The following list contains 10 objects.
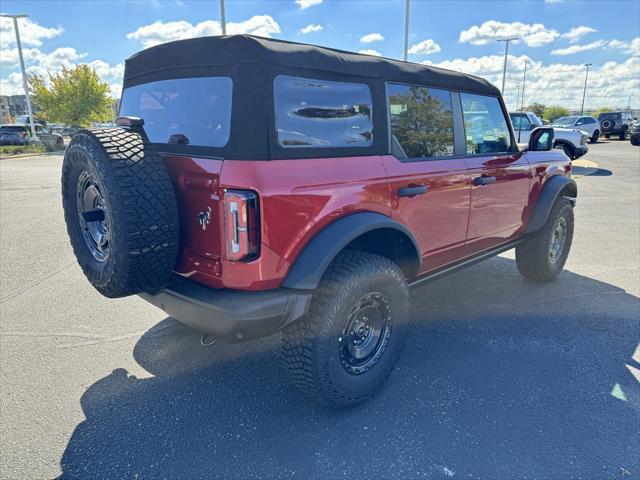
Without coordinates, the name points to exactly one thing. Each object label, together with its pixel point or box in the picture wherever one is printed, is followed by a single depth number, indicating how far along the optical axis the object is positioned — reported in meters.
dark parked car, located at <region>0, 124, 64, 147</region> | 26.59
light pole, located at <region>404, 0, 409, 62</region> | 18.66
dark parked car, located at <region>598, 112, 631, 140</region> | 33.66
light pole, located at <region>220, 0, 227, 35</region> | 12.15
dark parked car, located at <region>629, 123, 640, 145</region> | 25.65
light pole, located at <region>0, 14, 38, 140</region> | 27.59
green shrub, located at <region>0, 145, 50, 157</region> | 23.97
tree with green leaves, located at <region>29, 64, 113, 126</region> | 33.78
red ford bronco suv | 2.09
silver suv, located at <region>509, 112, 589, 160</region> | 13.81
